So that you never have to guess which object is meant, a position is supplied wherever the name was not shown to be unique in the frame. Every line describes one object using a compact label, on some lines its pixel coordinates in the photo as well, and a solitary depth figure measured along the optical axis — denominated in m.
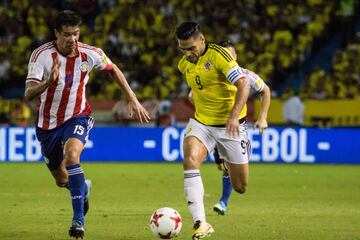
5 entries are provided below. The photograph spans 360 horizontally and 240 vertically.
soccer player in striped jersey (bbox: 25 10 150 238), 17.61
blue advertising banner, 40.81
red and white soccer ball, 16.55
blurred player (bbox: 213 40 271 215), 19.44
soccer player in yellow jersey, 17.37
